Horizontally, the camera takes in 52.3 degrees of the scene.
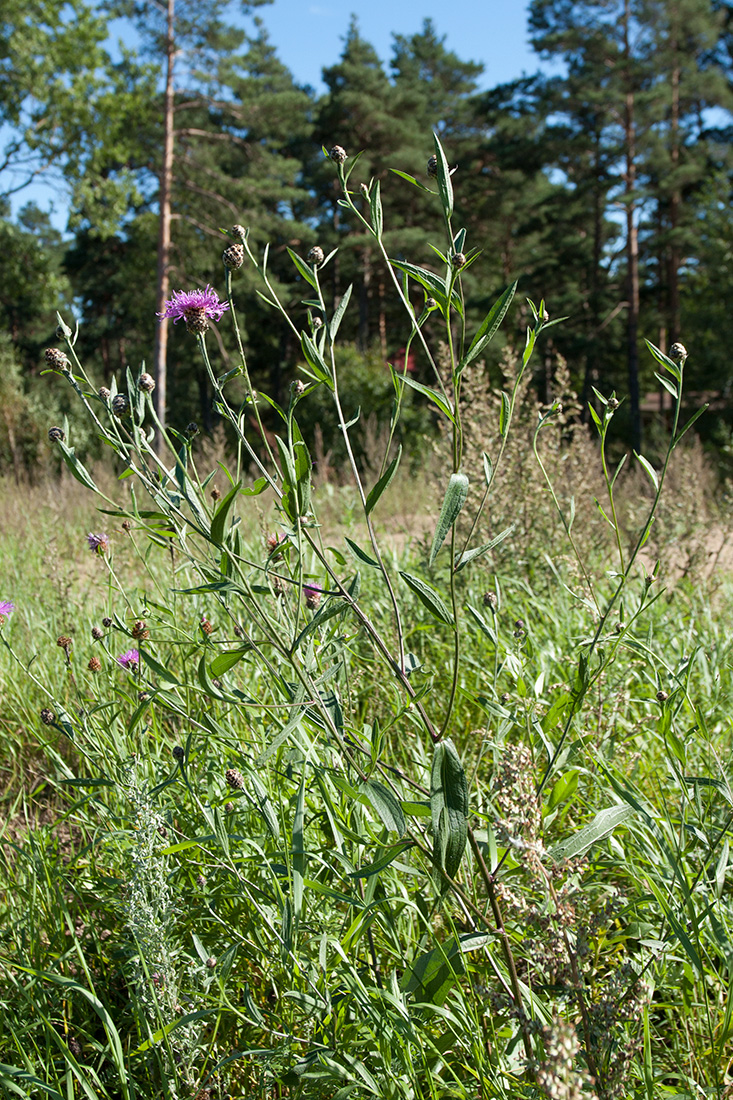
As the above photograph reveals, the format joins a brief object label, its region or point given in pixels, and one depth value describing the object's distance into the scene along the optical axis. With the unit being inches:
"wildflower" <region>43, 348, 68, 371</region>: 44.2
